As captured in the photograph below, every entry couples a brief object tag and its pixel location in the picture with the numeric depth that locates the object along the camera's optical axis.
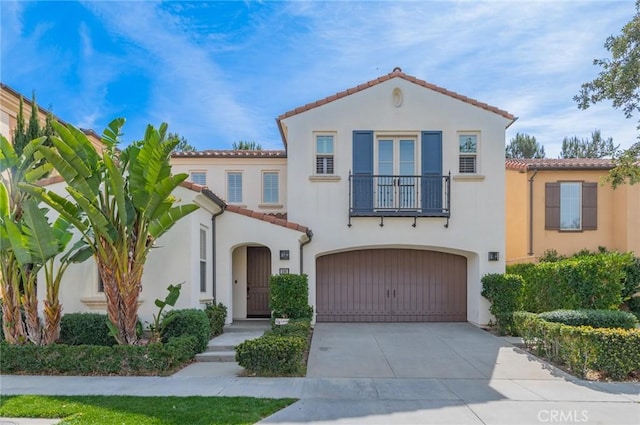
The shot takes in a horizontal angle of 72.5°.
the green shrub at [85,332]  9.62
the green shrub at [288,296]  11.92
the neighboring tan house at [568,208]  16.80
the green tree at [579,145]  35.41
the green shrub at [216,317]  11.29
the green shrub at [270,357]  8.30
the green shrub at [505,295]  13.02
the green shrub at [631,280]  14.54
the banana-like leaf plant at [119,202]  8.43
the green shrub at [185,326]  9.71
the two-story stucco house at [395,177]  14.09
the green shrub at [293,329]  9.95
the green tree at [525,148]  37.28
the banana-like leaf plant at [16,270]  9.00
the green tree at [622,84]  10.92
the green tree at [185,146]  36.28
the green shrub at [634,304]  14.62
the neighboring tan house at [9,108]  12.59
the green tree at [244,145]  36.38
